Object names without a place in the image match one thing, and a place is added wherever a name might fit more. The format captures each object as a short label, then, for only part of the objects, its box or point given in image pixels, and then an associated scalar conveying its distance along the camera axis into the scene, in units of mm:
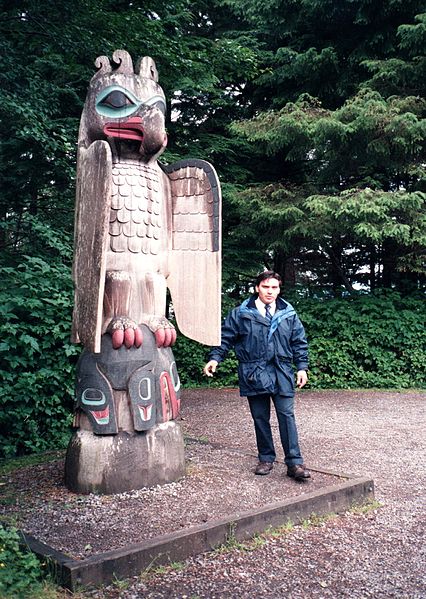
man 4766
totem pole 4312
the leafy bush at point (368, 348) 10945
